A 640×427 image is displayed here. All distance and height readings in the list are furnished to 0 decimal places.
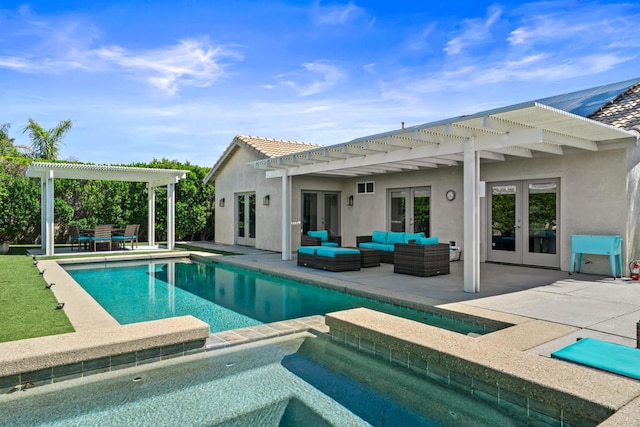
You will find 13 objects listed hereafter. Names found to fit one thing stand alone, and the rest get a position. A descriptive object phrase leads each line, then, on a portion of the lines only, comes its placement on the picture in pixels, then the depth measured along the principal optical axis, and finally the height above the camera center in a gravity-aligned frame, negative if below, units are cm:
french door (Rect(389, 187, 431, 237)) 1355 +11
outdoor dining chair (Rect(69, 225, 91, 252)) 1514 -77
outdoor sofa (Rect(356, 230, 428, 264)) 1186 -83
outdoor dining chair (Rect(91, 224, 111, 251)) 1527 -75
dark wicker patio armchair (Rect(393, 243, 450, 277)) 936 -104
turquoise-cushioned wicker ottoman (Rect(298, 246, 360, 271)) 1027 -112
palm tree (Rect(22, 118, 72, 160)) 2381 +427
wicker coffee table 1102 -116
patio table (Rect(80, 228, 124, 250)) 1596 -68
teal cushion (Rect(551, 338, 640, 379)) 363 -134
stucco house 777 +87
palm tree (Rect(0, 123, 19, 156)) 2432 +437
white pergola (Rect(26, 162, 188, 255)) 1388 +141
